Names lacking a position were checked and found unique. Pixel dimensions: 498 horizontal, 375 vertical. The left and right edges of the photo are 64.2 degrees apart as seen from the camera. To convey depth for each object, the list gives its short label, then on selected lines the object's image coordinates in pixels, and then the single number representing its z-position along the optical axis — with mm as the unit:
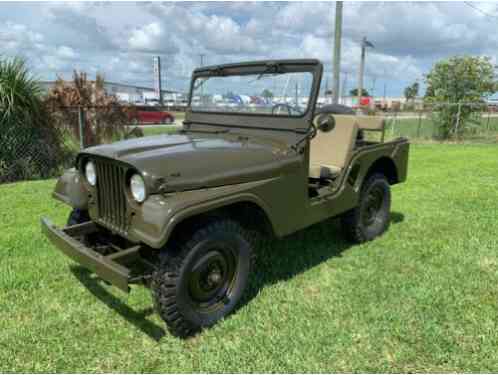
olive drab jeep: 2529
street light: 20469
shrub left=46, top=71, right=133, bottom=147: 7789
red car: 23234
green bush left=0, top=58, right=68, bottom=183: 7070
